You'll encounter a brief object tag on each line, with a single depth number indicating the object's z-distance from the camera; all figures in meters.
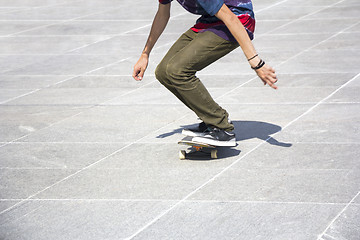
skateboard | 8.88
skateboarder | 8.23
